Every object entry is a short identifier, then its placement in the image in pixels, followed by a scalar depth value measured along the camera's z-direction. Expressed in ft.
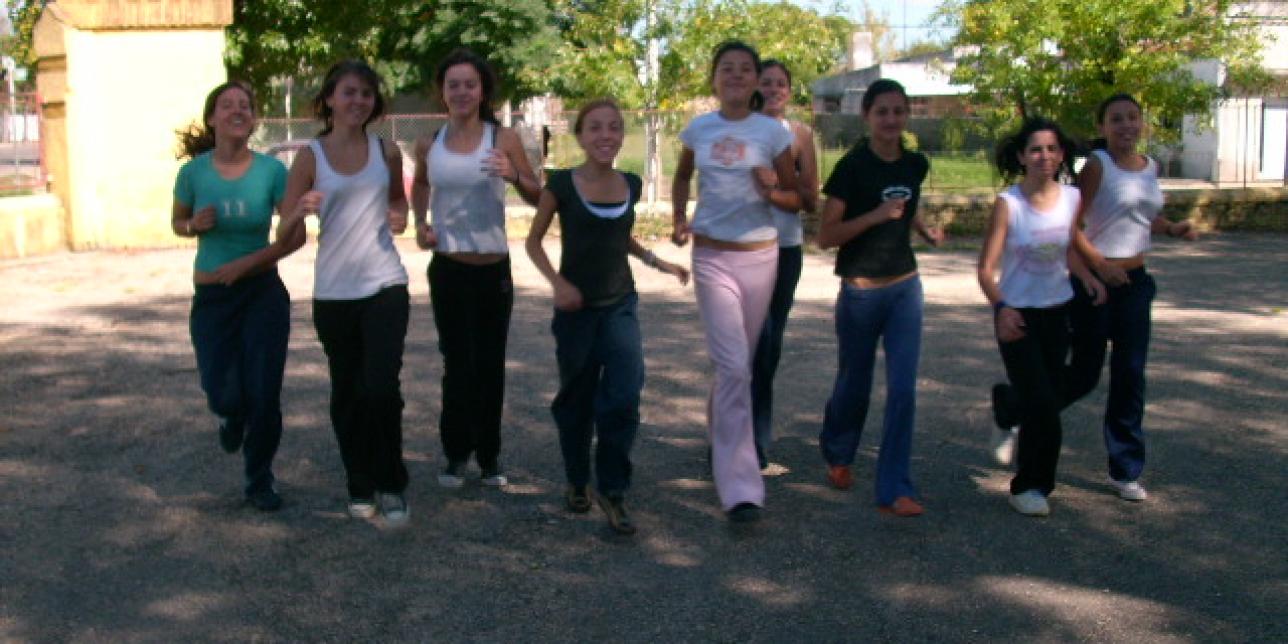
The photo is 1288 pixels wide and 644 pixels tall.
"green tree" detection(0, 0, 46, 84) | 95.45
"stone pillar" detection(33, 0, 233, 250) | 54.39
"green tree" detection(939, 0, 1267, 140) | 61.77
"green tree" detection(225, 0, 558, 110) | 93.76
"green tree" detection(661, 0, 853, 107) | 73.05
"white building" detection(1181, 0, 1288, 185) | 88.99
